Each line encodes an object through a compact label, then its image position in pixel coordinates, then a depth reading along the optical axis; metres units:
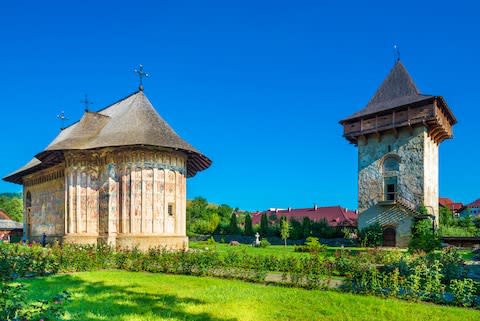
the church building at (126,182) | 19.66
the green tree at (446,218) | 37.94
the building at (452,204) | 75.75
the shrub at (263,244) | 31.01
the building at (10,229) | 38.45
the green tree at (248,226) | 40.26
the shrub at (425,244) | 19.19
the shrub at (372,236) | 28.85
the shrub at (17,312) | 4.97
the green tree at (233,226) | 42.22
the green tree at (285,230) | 34.22
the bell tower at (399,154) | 28.14
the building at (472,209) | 75.88
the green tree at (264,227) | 38.81
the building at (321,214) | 48.41
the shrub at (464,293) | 8.00
